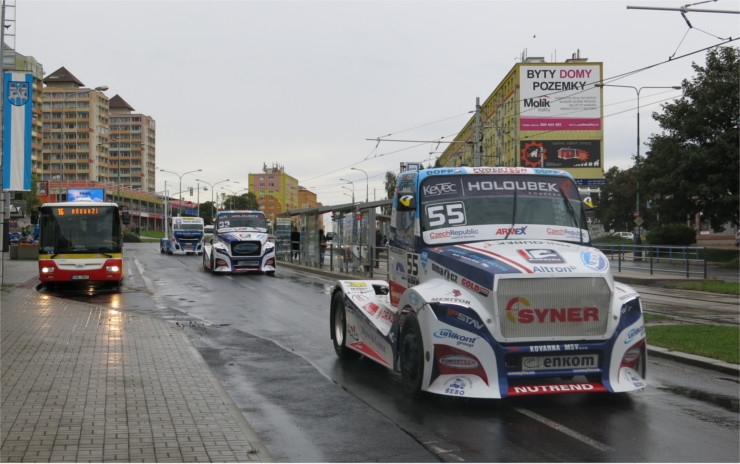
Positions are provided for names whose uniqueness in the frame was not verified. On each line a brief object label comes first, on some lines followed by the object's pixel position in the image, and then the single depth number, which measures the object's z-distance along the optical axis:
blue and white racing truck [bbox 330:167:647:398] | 6.73
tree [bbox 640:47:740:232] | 35.72
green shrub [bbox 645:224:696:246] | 43.81
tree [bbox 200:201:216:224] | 169.71
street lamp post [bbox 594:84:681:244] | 37.72
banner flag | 21.28
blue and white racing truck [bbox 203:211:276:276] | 29.00
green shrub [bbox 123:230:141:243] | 92.74
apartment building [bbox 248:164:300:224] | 186.75
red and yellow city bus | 21.42
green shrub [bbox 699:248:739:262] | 41.28
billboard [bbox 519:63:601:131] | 62.19
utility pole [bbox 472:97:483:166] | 34.69
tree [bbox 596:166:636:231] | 86.06
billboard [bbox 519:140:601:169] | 63.25
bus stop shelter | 25.27
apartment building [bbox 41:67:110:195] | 150.62
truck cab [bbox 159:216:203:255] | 51.88
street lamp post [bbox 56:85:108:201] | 37.19
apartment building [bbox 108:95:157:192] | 179.88
